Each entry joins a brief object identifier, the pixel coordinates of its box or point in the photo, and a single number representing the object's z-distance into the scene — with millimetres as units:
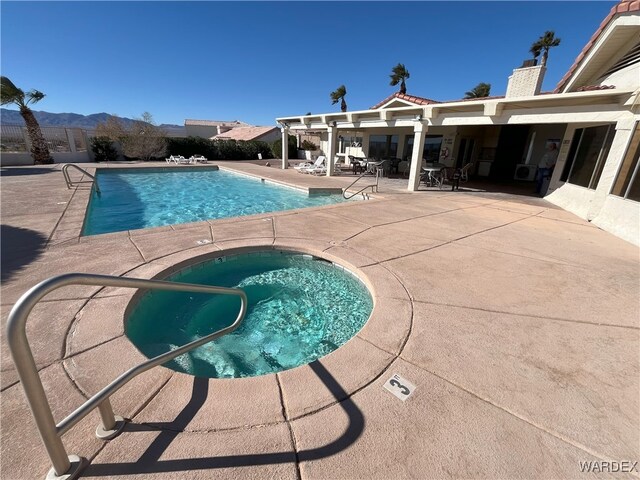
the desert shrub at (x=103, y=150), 20797
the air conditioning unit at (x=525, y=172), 15973
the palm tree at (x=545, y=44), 29969
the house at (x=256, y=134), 38531
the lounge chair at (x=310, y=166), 17308
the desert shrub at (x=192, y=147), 24356
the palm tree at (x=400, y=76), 32062
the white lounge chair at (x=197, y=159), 21770
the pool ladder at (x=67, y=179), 9742
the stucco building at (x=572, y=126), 6605
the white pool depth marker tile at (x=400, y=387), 2184
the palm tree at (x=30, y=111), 16734
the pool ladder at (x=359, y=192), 10730
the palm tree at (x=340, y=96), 37750
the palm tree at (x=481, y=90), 38469
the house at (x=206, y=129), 51156
